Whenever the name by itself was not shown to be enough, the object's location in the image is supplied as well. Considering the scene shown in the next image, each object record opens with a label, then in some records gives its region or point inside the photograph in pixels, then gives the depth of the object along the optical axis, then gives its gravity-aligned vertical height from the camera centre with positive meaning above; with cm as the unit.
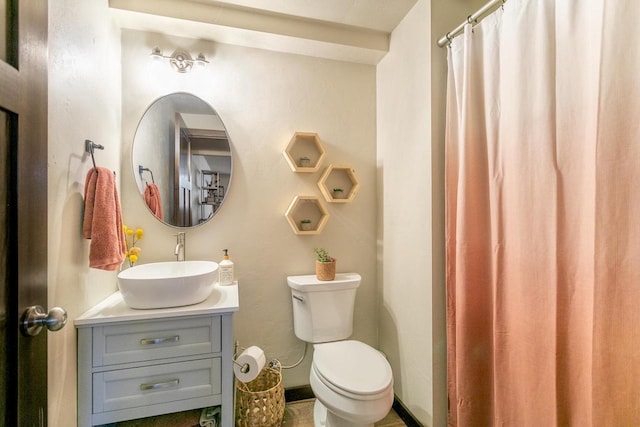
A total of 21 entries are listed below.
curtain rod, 113 +85
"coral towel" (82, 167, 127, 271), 116 -2
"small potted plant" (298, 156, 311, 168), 186 +35
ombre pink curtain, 76 -1
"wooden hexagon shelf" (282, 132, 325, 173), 181 +42
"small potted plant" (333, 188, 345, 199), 193 +15
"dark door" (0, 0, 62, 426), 61 +2
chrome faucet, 163 -18
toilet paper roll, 137 -74
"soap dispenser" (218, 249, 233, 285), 162 -32
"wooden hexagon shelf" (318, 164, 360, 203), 187 +22
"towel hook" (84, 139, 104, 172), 119 +30
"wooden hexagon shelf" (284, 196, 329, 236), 182 +0
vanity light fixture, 162 +91
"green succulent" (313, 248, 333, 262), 176 -26
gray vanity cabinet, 113 -61
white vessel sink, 118 -32
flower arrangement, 155 -15
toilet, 125 -76
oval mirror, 165 +34
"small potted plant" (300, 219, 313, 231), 188 -6
